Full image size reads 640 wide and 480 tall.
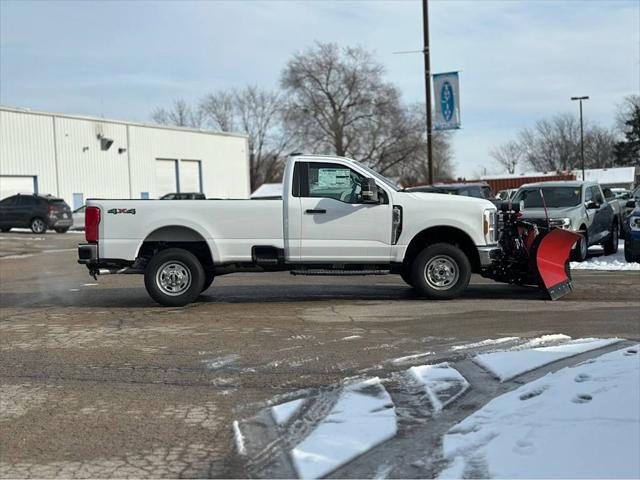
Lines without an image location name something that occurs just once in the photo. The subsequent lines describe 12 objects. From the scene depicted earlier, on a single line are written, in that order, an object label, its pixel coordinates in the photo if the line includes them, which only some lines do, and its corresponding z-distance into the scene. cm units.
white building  4022
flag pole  2312
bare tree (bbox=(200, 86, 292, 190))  8538
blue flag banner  2150
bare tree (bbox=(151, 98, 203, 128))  9100
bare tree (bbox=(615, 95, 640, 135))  7506
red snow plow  1036
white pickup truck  1027
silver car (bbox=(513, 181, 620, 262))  1536
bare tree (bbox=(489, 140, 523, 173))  11138
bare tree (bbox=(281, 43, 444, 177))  6425
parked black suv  3216
